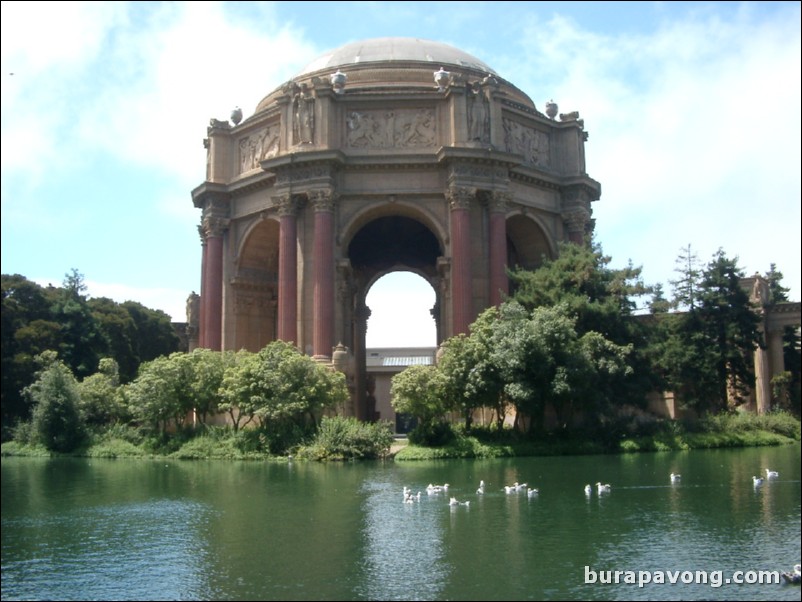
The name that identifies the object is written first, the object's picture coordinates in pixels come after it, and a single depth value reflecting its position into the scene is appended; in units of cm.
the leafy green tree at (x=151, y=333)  6638
